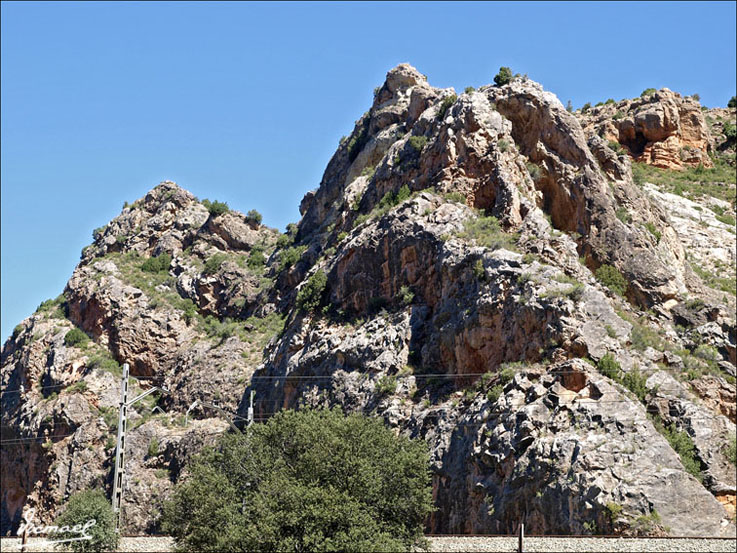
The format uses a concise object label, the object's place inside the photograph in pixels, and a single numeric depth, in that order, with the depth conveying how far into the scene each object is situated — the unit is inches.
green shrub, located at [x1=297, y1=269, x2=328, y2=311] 2578.7
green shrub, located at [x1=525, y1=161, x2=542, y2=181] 2534.4
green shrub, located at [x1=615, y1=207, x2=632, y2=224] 2536.9
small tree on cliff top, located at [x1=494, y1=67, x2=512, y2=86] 2733.8
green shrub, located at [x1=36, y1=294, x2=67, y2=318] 3393.2
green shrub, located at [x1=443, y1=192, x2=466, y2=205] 2443.4
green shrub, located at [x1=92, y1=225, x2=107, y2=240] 3740.2
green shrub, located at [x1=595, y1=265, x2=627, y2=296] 2356.1
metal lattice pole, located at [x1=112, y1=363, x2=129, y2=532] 1571.1
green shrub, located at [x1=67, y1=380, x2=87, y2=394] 2987.2
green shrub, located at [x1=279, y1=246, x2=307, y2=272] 3069.6
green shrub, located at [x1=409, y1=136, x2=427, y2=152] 2689.5
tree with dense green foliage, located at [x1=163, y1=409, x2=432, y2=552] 1494.8
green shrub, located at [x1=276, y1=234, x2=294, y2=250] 3417.8
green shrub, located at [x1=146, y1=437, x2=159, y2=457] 2760.8
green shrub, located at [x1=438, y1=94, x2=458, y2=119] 2720.2
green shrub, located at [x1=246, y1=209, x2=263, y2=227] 3710.6
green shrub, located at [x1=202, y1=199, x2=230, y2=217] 3627.0
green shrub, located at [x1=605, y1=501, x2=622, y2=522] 1621.6
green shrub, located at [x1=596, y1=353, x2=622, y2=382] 1902.1
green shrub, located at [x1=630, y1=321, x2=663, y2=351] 2023.9
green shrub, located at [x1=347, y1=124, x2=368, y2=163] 3351.4
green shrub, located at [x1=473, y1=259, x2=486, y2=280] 2149.4
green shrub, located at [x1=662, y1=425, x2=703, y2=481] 1769.2
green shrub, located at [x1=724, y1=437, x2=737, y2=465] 1812.3
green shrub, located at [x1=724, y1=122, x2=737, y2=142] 3889.5
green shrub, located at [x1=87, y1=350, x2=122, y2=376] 3048.7
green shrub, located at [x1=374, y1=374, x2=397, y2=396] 2202.3
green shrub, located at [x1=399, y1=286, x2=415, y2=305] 2347.4
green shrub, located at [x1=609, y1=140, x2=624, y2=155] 3034.7
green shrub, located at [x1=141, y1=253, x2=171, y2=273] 3442.4
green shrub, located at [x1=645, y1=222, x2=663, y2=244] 2601.9
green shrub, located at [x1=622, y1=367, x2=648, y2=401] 1904.5
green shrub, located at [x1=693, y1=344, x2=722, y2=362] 2155.5
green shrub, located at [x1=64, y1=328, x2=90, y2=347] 3169.3
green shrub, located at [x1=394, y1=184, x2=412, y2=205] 2591.3
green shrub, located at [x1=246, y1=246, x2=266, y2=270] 3422.7
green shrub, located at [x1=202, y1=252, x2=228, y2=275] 3400.6
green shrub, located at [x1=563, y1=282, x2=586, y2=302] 2020.2
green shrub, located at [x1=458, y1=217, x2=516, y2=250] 2226.9
